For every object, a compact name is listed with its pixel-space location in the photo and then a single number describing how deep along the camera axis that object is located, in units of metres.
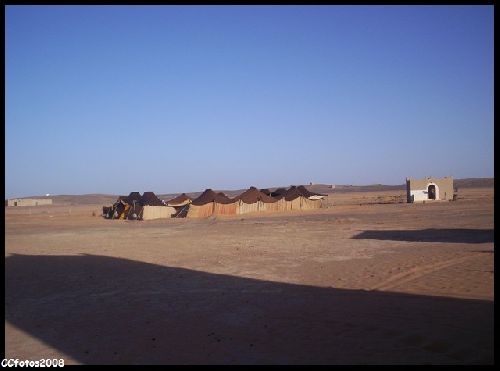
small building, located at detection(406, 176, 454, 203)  50.09
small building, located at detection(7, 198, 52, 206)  98.50
